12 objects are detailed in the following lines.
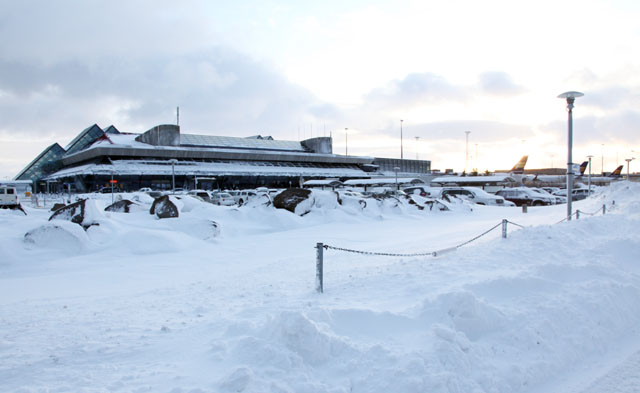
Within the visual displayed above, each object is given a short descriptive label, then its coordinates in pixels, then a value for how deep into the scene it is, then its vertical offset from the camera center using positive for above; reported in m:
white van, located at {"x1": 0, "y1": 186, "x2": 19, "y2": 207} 28.32 -1.25
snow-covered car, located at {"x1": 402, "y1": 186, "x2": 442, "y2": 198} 33.22 -1.59
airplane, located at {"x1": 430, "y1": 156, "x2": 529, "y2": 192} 50.00 -1.33
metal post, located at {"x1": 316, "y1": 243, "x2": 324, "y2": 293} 6.04 -1.41
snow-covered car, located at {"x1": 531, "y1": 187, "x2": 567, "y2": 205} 33.00 -2.45
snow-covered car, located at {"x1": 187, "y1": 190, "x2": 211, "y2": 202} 29.62 -1.46
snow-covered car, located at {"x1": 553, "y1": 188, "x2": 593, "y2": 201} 35.37 -2.24
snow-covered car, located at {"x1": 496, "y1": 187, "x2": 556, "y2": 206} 29.40 -1.98
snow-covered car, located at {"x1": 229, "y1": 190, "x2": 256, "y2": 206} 32.09 -1.62
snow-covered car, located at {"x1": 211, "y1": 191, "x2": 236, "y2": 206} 30.12 -1.81
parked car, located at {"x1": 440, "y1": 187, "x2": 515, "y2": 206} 28.38 -1.79
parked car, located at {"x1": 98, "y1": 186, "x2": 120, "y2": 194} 48.06 -1.56
